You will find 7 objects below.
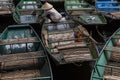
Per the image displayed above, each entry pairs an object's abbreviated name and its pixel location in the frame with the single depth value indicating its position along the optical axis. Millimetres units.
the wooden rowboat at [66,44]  4967
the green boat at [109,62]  4487
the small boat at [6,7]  7403
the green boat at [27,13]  7160
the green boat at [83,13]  7012
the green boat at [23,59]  4769
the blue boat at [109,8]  7274
